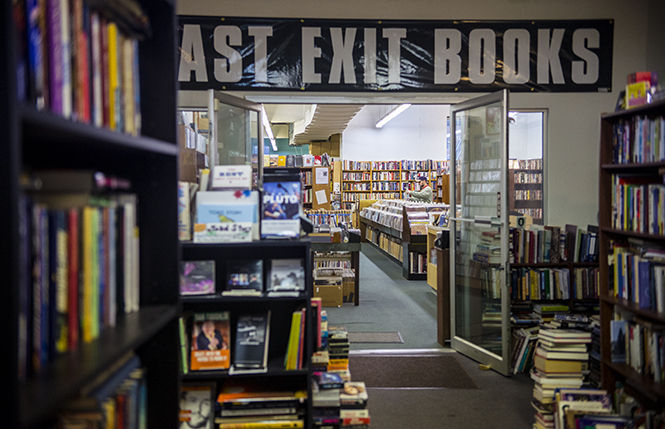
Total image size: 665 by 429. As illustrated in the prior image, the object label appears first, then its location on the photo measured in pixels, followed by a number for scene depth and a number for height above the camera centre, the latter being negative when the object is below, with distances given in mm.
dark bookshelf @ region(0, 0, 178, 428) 797 -30
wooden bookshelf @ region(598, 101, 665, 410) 3035 -246
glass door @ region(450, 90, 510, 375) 4559 -355
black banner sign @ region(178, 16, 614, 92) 5109 +1329
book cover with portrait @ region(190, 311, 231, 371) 2953 -817
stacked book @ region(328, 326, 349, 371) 3332 -974
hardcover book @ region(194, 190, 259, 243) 2887 -123
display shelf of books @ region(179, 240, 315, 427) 2924 -728
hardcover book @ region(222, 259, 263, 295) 2986 -461
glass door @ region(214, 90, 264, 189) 4527 +547
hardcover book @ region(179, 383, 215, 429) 2896 -1150
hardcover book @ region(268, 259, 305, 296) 2994 -463
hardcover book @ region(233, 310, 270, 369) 2947 -821
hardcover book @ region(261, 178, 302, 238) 2957 -91
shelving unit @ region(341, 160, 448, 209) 17234 +475
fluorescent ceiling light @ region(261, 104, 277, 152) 14395 +1841
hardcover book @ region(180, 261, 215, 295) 2957 -460
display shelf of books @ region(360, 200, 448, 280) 8852 -666
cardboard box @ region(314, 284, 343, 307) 7129 -1333
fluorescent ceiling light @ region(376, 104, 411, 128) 14008 +2203
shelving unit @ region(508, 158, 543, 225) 5840 +52
